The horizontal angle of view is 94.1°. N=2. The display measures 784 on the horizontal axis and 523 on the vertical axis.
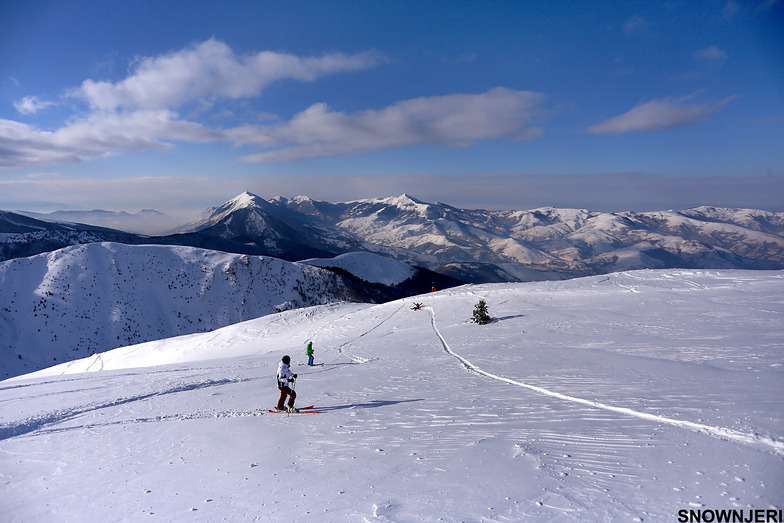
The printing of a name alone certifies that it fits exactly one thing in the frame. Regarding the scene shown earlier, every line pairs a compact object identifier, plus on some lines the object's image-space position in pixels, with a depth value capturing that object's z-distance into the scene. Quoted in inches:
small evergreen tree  1111.6
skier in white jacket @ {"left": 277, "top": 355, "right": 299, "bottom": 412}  450.4
